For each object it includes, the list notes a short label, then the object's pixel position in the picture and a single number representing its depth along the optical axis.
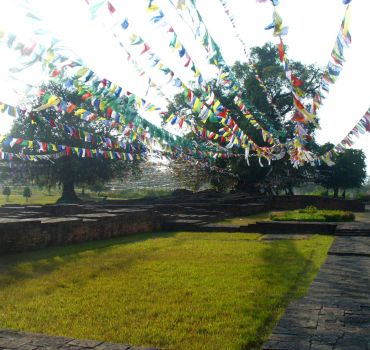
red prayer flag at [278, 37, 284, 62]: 3.80
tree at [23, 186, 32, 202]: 39.41
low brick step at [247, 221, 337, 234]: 11.48
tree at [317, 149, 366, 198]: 40.41
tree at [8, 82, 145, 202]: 30.17
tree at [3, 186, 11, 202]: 39.91
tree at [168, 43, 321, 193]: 28.45
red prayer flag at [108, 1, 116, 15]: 3.56
